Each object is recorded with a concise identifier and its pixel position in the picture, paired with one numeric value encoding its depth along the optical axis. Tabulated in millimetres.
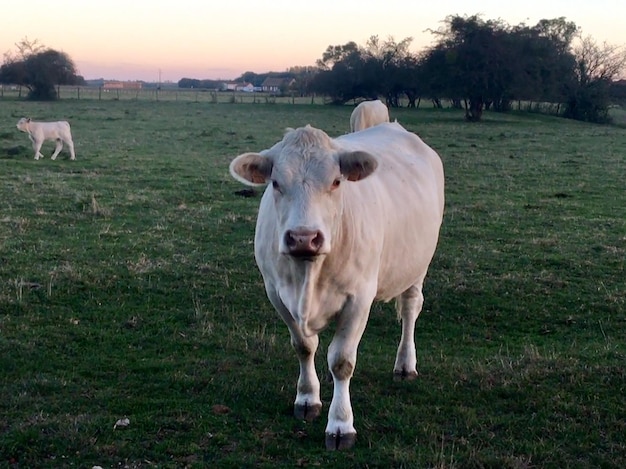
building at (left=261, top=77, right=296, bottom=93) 117731
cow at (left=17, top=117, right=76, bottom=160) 20375
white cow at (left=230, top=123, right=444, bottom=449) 4195
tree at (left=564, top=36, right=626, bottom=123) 50719
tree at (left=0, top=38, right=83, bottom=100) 62094
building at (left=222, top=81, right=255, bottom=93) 130650
